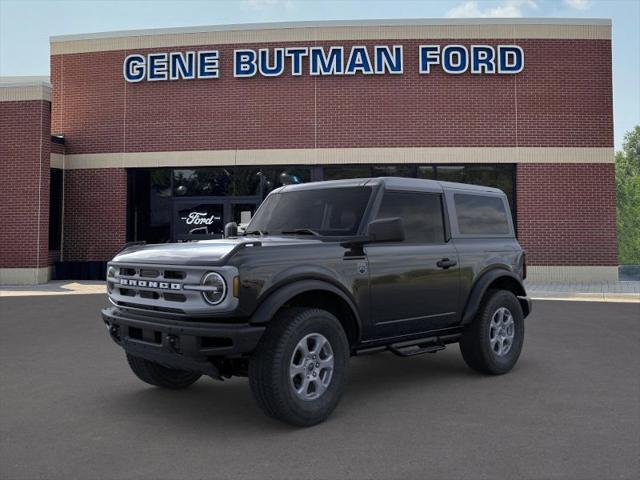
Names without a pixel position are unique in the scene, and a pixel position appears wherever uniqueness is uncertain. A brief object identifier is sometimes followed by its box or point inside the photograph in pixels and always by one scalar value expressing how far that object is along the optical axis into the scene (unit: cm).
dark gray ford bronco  441
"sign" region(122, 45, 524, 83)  1814
